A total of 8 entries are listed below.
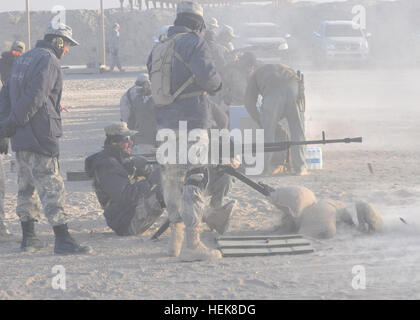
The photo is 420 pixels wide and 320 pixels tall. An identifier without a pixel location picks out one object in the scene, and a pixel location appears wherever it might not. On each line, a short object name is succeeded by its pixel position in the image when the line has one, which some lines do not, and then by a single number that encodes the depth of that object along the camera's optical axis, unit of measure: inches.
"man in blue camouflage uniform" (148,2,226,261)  441.7
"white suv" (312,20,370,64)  2255.2
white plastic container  775.7
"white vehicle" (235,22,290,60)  1694.1
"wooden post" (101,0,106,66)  2477.9
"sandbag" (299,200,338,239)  492.1
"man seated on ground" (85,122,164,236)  497.4
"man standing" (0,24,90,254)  451.2
